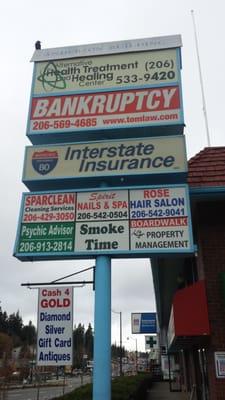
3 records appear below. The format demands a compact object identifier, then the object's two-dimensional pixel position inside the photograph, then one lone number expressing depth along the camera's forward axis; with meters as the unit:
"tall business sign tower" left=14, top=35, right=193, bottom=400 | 9.04
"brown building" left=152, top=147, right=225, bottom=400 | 9.23
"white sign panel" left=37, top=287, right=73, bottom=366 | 8.41
